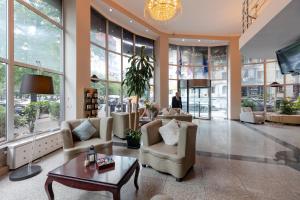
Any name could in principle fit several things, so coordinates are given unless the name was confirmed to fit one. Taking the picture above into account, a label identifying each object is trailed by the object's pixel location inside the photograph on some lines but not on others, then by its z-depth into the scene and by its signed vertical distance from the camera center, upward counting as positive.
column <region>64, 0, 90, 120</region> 4.90 +1.19
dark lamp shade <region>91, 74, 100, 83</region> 5.89 +0.71
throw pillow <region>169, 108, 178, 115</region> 6.13 -0.44
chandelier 4.09 +2.15
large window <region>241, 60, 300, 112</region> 9.48 +0.72
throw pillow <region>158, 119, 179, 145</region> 3.32 -0.63
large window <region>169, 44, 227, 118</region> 10.70 +1.91
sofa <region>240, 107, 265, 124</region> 8.72 -0.84
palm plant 4.76 +0.72
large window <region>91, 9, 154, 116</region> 6.38 +1.66
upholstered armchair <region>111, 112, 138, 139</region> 5.62 -0.77
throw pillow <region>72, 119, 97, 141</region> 3.73 -0.66
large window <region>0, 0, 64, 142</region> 3.44 +0.92
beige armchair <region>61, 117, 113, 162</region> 3.28 -0.82
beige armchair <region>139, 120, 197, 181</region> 2.90 -0.90
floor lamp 2.92 +0.20
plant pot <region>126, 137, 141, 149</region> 4.67 -1.15
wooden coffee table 1.95 -0.90
